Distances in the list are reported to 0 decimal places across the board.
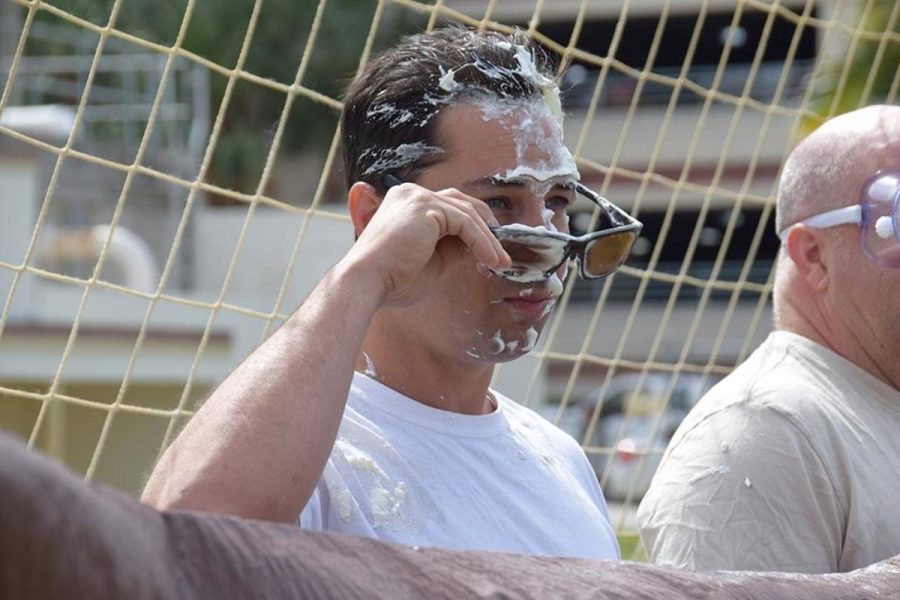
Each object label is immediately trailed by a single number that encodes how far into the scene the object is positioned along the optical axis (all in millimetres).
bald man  4613
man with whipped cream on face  3344
